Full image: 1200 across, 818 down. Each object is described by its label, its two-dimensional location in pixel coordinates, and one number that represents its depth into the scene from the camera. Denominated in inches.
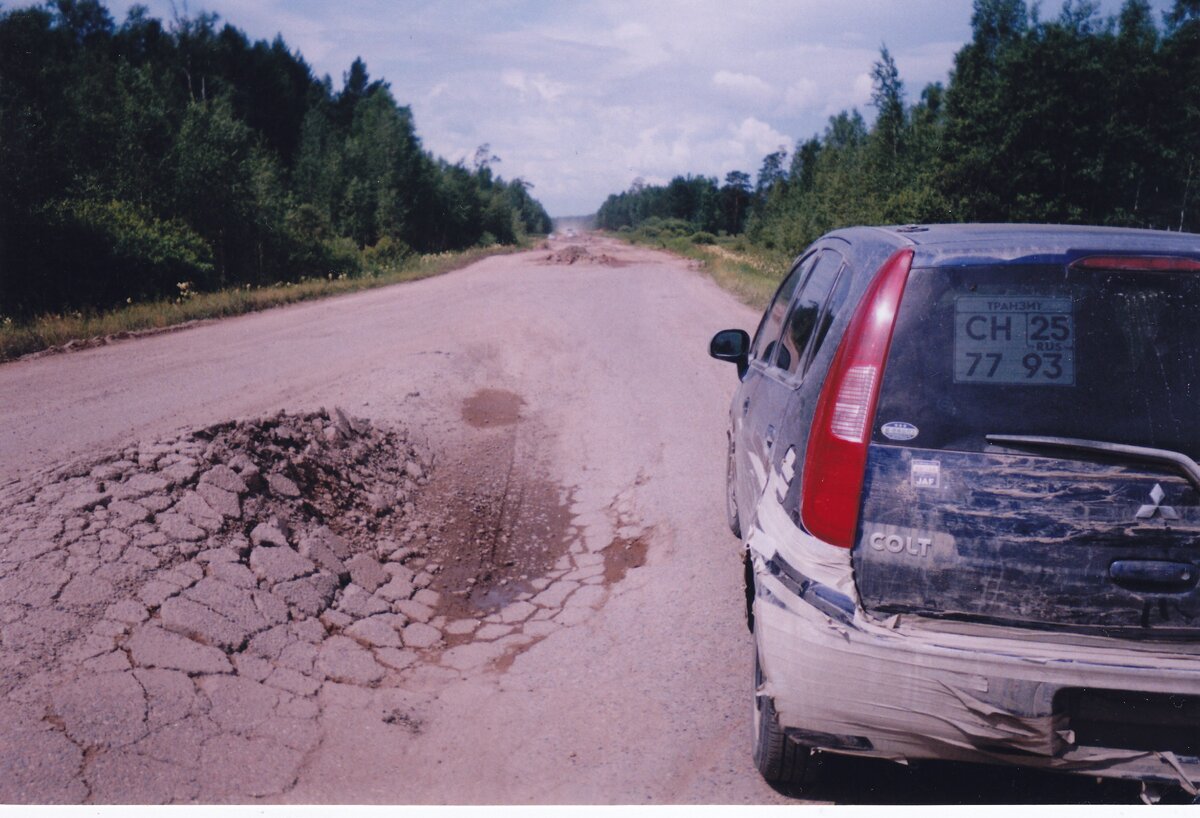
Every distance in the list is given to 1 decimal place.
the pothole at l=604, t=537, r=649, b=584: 180.9
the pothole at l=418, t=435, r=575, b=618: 176.1
